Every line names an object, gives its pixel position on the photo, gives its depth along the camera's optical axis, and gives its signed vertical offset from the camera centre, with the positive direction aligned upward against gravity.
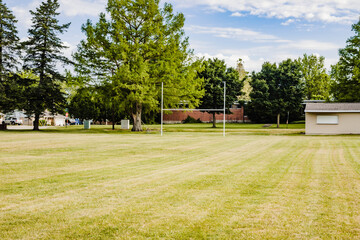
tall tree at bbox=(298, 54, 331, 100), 63.59 +8.42
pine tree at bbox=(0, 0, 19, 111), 39.50 +8.03
